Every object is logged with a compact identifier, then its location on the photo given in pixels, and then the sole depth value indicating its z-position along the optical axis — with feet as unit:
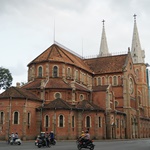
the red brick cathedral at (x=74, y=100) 157.89
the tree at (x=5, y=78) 231.30
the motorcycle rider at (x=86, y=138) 83.20
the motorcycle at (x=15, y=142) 114.42
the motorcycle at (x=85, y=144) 82.52
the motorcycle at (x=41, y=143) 95.79
